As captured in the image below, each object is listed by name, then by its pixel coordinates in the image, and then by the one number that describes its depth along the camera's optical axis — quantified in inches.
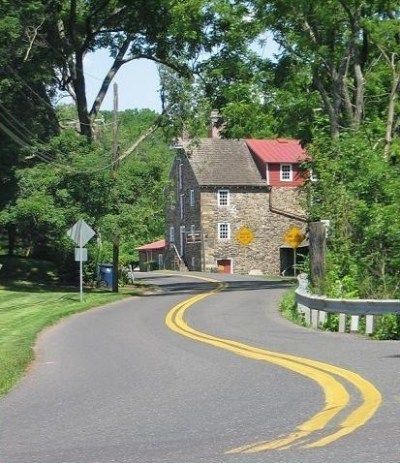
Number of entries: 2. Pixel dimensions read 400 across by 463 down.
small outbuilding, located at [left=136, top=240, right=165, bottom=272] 3518.0
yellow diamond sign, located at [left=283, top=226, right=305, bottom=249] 1942.7
